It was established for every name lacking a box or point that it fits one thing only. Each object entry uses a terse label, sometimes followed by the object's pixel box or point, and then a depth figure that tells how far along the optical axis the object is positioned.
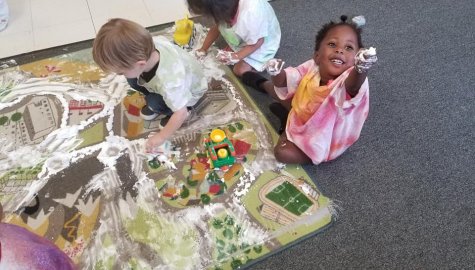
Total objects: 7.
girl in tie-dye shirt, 0.97
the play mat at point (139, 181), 0.95
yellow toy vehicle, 1.46
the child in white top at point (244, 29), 1.12
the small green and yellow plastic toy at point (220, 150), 1.08
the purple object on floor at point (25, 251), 0.53
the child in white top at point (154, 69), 0.88
